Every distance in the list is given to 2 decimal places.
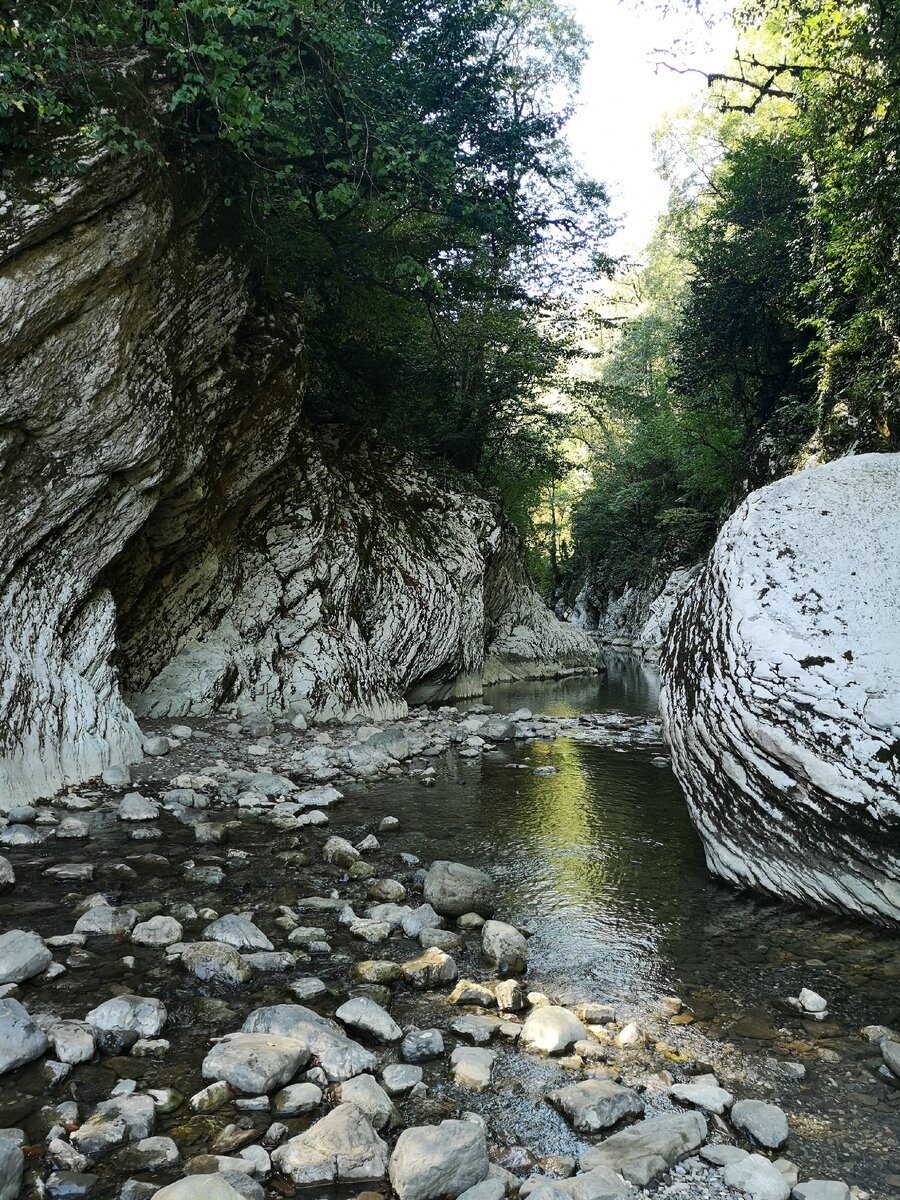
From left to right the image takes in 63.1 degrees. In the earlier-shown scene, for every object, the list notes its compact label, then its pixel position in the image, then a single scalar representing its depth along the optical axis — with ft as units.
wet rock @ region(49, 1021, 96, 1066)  9.07
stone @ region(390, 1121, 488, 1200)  7.40
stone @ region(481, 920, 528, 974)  12.82
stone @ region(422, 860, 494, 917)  15.17
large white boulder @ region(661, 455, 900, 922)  14.21
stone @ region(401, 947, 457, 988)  12.10
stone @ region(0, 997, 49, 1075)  8.70
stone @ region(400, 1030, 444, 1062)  10.00
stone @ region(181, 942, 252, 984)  11.51
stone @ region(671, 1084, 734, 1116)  9.09
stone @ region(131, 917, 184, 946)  12.49
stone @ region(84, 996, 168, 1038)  9.79
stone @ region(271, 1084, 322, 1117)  8.51
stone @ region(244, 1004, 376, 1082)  9.32
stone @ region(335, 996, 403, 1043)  10.36
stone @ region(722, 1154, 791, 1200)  7.75
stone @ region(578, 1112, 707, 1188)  7.98
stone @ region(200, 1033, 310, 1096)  8.80
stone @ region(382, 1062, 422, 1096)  9.23
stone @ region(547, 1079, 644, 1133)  8.79
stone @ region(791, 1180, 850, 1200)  7.54
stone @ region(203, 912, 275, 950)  12.69
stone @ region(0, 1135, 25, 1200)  6.75
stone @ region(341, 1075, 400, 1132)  8.47
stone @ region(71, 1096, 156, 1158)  7.68
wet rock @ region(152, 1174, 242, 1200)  6.71
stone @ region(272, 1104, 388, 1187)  7.58
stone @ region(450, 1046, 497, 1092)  9.49
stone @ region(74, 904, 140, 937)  12.67
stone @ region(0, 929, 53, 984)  10.69
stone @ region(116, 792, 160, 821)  19.57
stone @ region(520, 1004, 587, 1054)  10.39
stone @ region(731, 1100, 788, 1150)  8.53
